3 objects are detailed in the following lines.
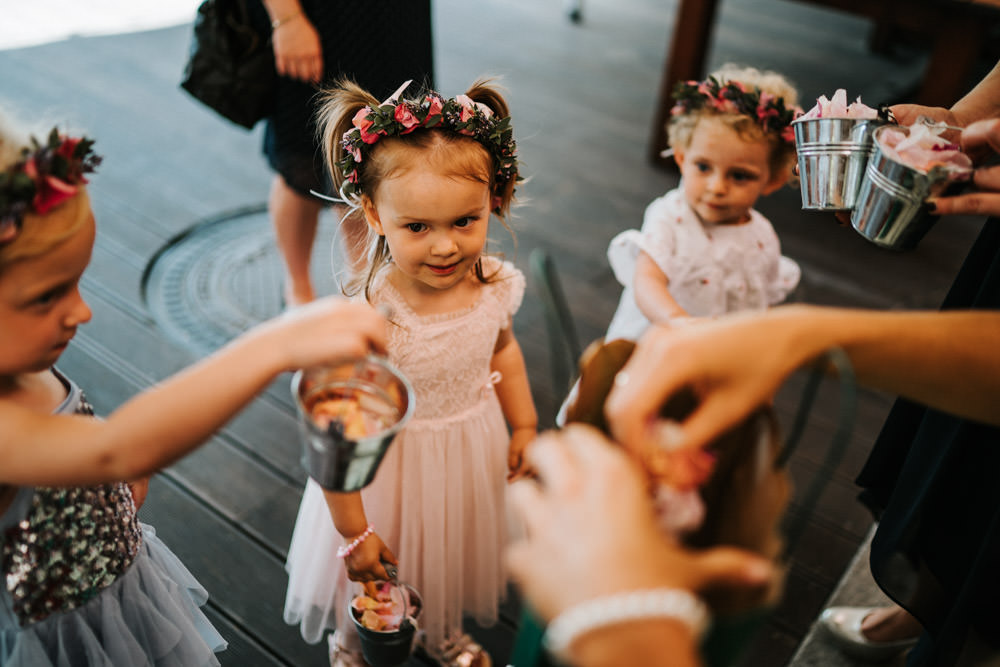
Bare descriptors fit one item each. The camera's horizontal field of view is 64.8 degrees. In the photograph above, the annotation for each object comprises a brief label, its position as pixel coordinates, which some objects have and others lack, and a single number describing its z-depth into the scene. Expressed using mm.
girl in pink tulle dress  1182
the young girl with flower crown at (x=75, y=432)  708
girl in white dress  1608
